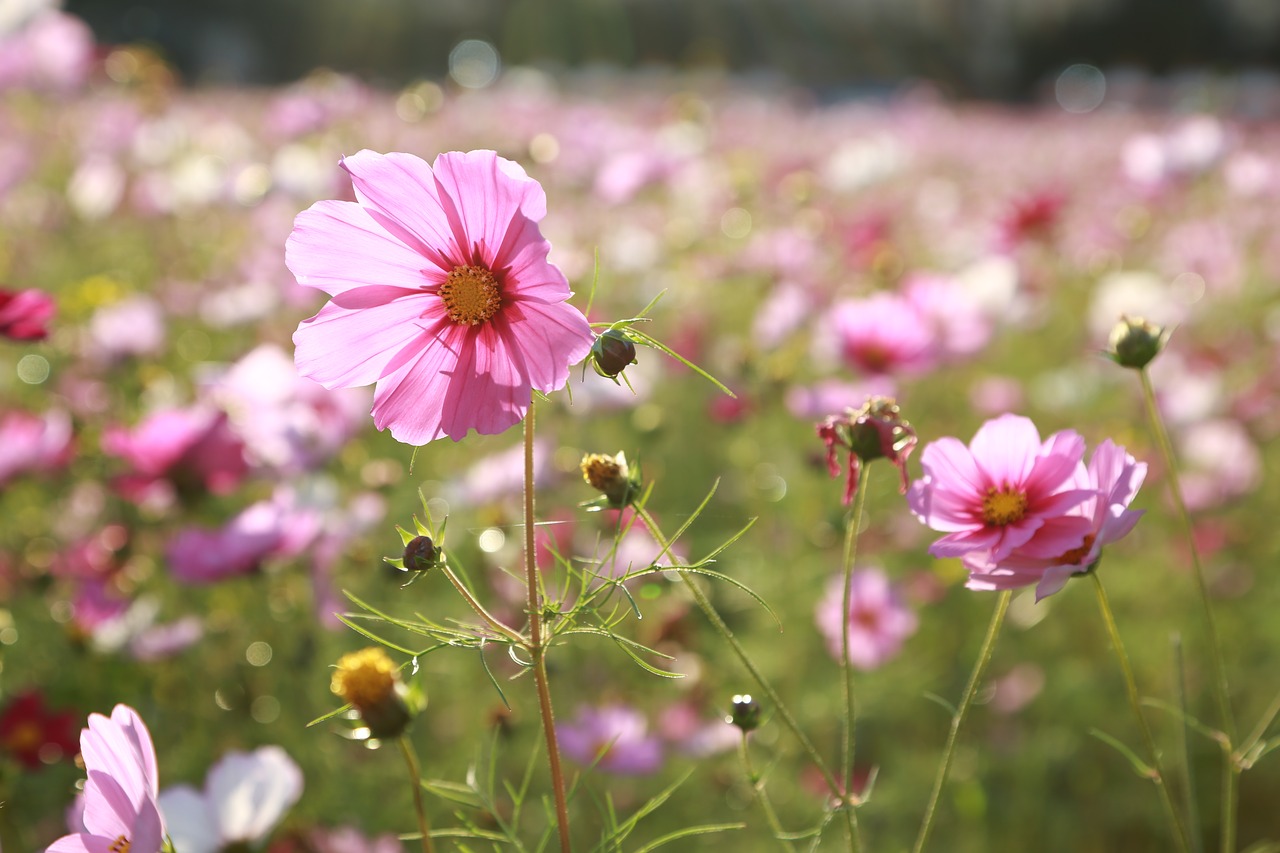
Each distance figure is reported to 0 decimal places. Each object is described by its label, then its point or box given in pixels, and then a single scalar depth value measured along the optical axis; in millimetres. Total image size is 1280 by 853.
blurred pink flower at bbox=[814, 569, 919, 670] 1357
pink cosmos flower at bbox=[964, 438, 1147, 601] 811
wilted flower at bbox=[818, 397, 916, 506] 842
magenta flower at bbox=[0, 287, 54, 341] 904
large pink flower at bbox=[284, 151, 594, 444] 805
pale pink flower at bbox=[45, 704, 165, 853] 793
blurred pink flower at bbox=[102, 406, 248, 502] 1198
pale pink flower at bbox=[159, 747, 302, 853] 933
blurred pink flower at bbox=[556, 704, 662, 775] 1136
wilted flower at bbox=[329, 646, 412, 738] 850
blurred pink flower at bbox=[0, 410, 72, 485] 1245
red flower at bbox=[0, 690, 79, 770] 995
